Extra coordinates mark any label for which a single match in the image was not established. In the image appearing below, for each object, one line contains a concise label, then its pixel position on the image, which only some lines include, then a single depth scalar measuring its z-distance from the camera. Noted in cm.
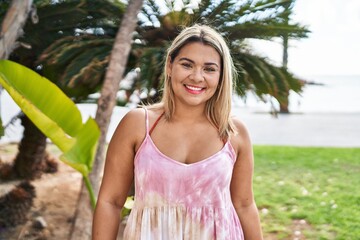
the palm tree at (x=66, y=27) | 560
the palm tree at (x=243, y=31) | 521
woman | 156
